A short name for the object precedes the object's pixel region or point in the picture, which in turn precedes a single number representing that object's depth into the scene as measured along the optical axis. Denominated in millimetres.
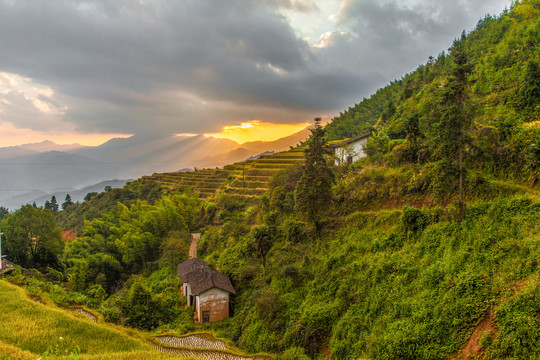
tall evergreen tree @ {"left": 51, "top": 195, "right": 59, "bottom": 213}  82612
